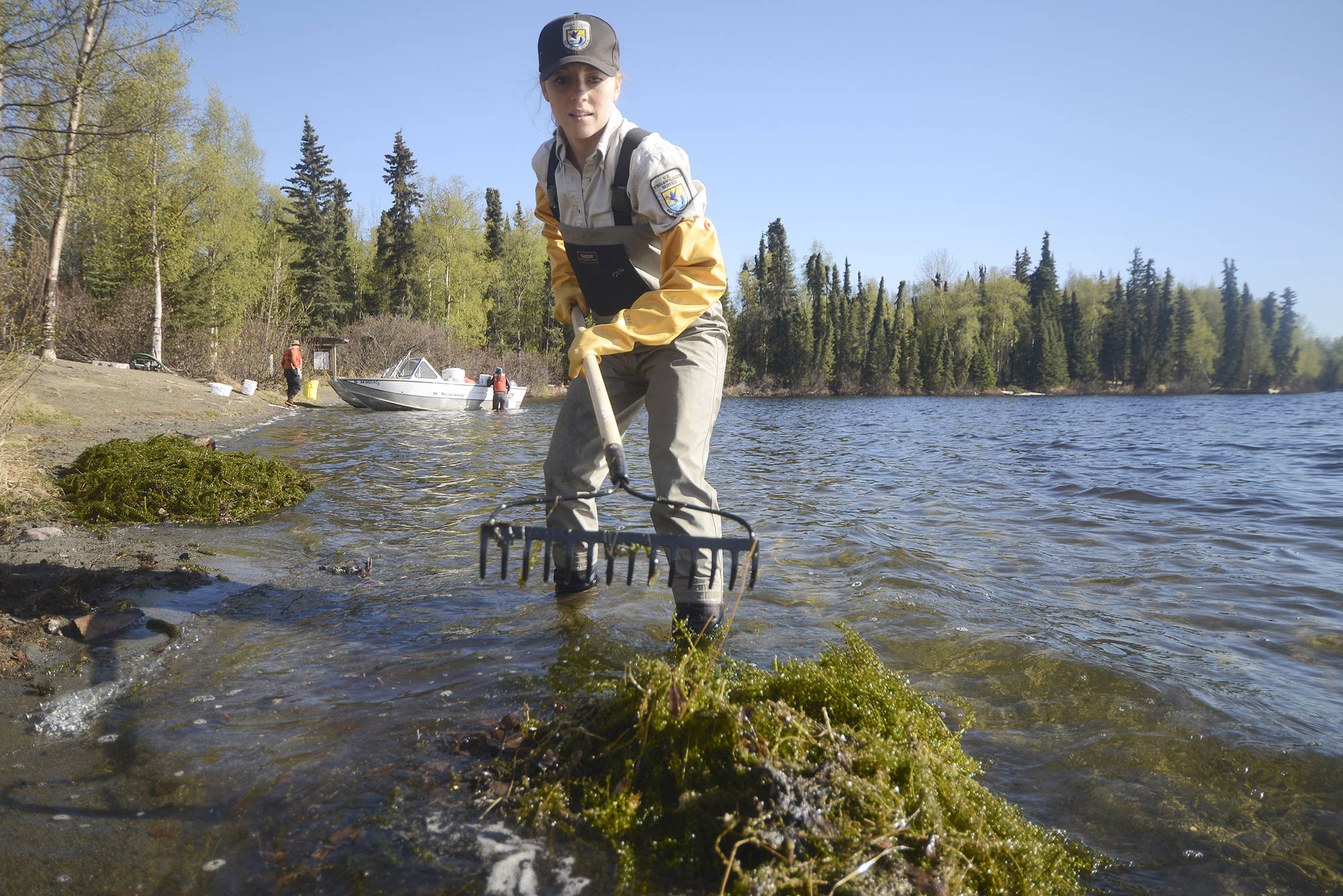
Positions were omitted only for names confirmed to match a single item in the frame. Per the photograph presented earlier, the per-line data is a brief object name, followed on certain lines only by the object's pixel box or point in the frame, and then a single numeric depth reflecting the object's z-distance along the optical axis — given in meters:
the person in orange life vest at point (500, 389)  28.95
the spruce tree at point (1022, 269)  96.81
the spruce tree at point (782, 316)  76.62
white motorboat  25.02
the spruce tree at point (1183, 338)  82.62
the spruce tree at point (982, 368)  81.75
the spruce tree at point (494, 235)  56.41
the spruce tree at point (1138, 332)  84.12
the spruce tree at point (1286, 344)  82.81
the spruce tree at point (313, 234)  41.84
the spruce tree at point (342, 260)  44.34
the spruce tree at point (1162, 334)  82.06
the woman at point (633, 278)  3.08
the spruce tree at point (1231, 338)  82.69
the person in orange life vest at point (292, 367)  24.62
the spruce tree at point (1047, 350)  82.94
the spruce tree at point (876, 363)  81.50
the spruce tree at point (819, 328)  78.44
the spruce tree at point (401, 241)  47.59
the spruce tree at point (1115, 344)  85.06
